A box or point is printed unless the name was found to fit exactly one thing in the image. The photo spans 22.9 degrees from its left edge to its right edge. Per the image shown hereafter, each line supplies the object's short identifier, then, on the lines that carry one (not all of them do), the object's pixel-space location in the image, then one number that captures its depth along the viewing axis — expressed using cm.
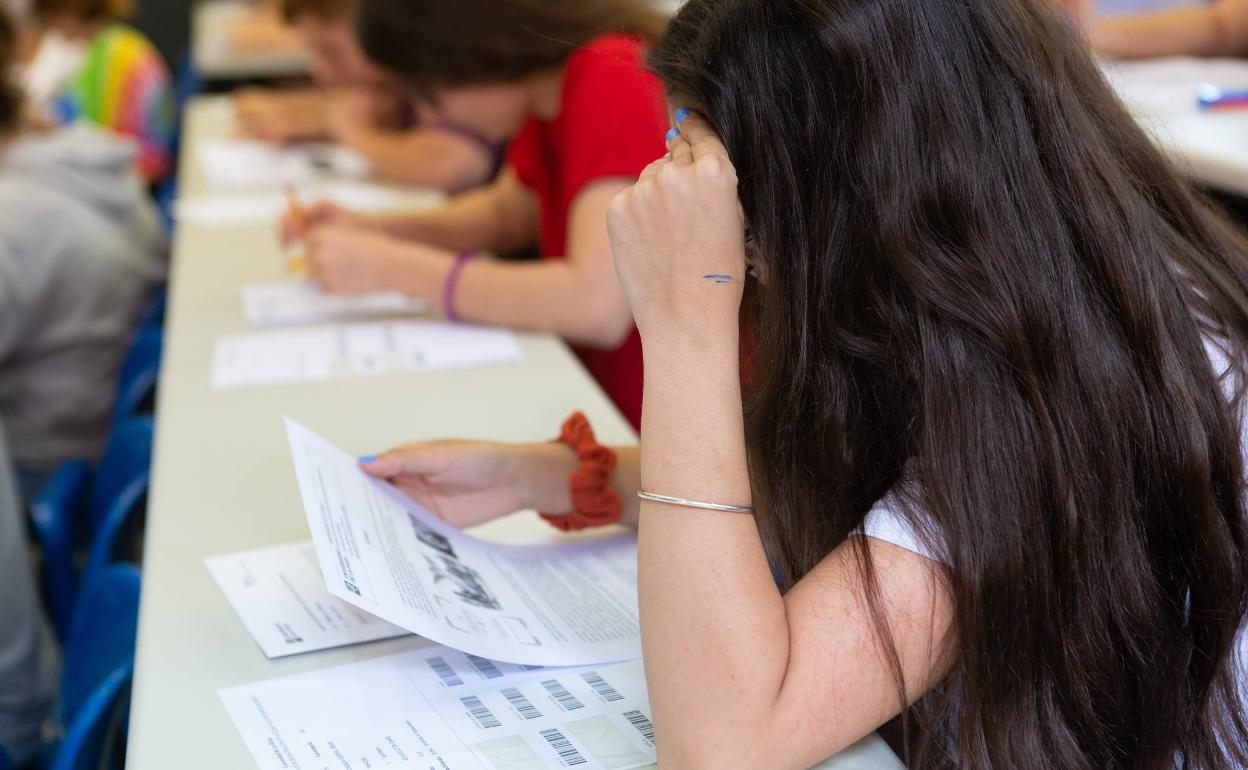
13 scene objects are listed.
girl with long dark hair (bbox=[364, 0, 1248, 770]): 160
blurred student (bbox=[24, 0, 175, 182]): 587
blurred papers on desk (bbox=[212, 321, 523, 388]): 222
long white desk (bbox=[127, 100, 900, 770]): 167
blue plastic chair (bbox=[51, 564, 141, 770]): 182
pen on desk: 242
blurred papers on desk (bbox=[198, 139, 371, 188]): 367
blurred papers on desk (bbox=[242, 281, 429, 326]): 245
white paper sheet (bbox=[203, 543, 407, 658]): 174
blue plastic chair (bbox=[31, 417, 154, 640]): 217
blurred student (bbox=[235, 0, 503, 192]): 346
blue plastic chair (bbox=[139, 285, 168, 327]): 322
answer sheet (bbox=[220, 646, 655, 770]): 164
